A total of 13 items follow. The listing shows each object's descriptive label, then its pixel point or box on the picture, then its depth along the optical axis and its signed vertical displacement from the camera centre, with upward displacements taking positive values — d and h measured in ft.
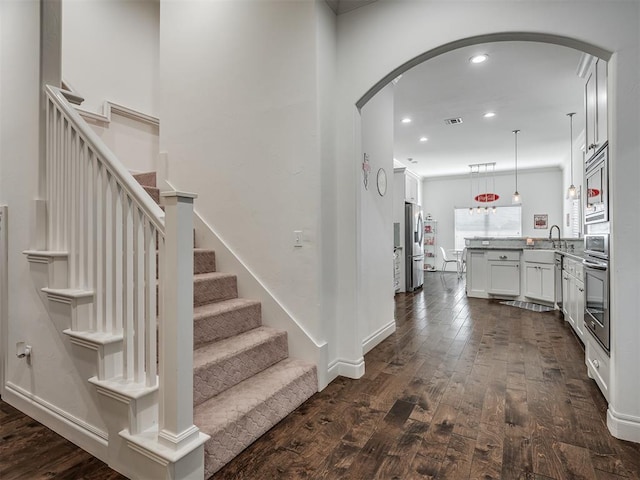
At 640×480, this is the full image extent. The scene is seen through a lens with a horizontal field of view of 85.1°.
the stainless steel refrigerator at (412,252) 22.52 -0.74
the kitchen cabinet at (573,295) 11.02 -1.97
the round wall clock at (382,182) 12.37 +2.15
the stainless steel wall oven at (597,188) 7.09 +1.17
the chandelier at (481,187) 33.01 +5.32
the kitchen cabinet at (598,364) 7.28 -2.85
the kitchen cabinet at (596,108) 8.19 +3.51
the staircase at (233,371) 5.80 -2.71
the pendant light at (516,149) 21.99 +6.81
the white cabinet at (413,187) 31.44 +5.26
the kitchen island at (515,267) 17.46 -1.48
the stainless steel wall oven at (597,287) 6.99 -1.08
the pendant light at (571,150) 18.93 +6.53
